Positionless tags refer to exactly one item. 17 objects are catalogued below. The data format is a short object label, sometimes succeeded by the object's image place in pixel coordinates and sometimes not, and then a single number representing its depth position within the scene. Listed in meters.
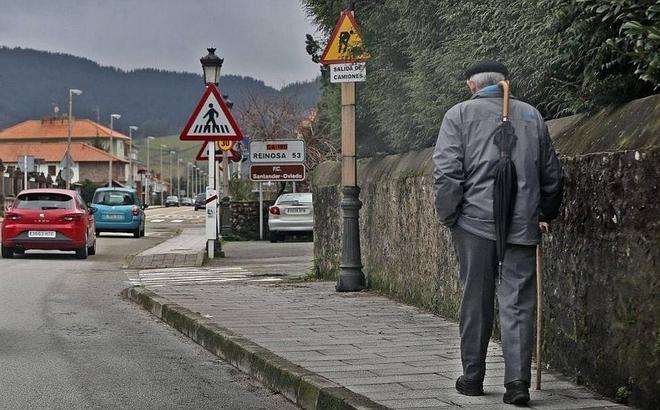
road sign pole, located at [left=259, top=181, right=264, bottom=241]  33.44
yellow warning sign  12.49
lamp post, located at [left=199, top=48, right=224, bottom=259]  21.70
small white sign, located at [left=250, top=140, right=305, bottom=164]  28.23
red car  23.14
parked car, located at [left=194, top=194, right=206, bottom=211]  97.67
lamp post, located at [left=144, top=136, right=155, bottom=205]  136.00
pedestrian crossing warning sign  18.69
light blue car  35.81
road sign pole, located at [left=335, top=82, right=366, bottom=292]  12.83
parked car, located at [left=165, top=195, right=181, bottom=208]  148.75
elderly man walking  5.84
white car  31.70
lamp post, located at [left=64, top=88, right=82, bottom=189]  52.25
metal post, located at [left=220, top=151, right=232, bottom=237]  33.03
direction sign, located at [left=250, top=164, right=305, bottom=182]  28.11
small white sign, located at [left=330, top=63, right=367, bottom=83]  12.59
